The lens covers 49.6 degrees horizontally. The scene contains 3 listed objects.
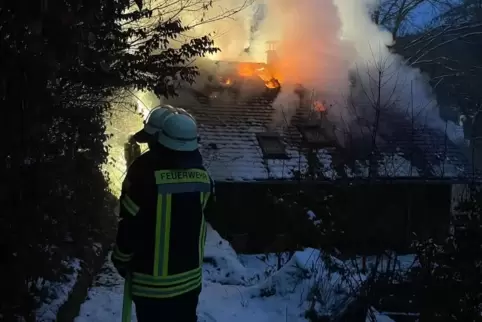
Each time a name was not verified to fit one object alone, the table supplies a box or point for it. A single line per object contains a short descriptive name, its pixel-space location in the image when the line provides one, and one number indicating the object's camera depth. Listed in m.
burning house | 14.05
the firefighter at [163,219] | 3.22
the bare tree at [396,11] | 25.86
